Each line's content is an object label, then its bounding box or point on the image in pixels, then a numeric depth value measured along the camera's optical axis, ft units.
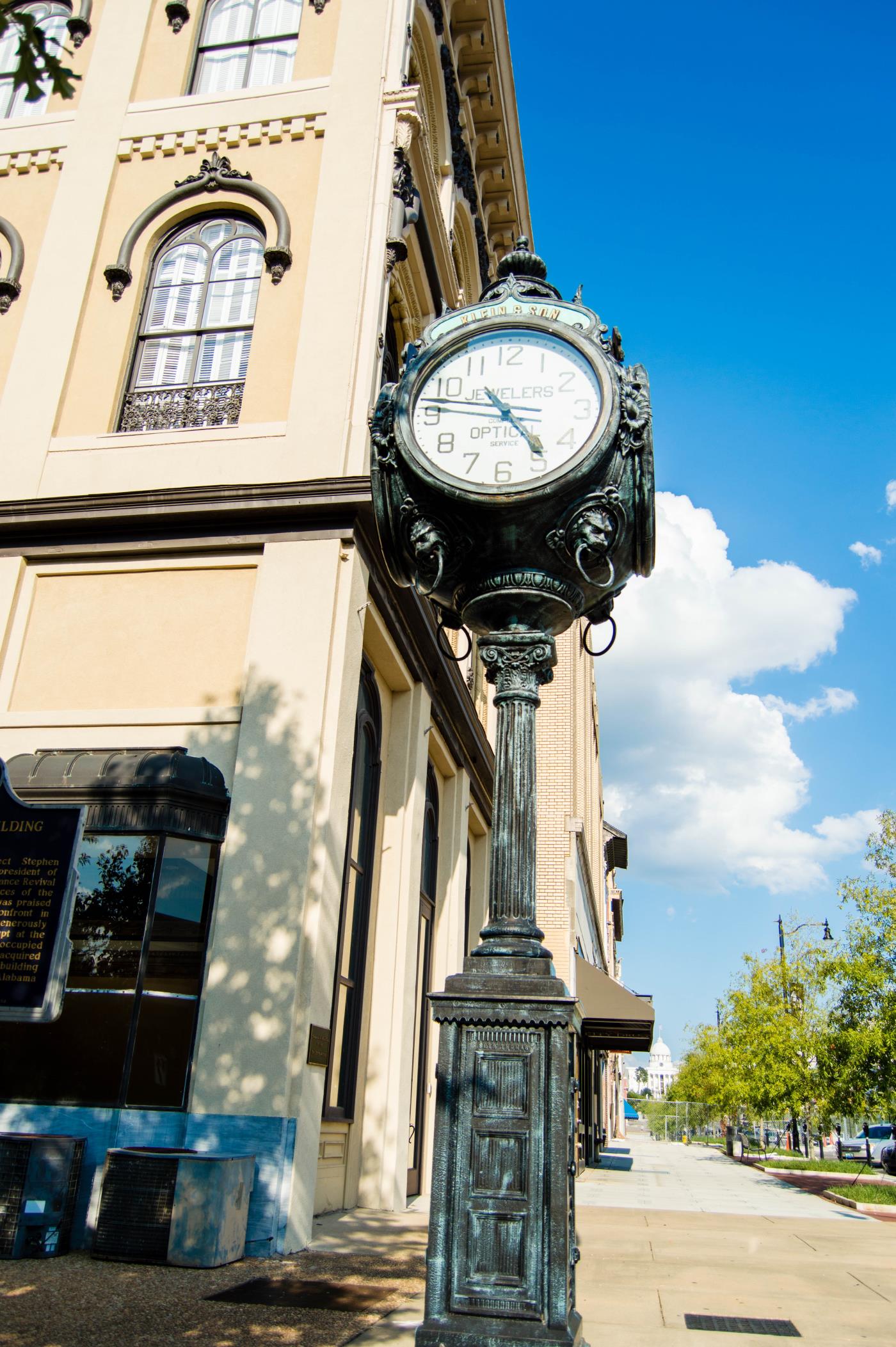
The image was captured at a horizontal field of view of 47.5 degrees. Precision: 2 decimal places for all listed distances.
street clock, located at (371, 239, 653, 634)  14.90
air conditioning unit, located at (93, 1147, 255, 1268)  22.04
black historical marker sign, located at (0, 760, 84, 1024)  22.98
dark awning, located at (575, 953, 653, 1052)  78.64
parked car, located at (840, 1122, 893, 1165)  149.59
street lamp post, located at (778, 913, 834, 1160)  111.98
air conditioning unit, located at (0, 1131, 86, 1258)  22.31
